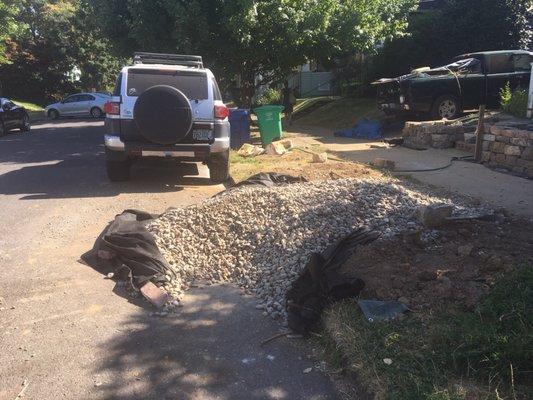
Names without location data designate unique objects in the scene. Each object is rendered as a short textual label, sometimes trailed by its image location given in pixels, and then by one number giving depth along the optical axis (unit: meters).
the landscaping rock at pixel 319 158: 10.74
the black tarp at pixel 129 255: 5.04
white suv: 8.69
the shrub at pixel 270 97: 25.01
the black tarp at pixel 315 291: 4.13
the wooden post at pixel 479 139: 10.20
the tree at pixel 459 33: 18.89
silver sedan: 30.55
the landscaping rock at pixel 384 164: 9.97
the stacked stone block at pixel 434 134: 12.38
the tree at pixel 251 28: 14.28
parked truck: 14.47
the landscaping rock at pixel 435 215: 5.56
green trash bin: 14.29
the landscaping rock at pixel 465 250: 4.81
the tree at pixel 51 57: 38.56
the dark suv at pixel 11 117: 20.11
